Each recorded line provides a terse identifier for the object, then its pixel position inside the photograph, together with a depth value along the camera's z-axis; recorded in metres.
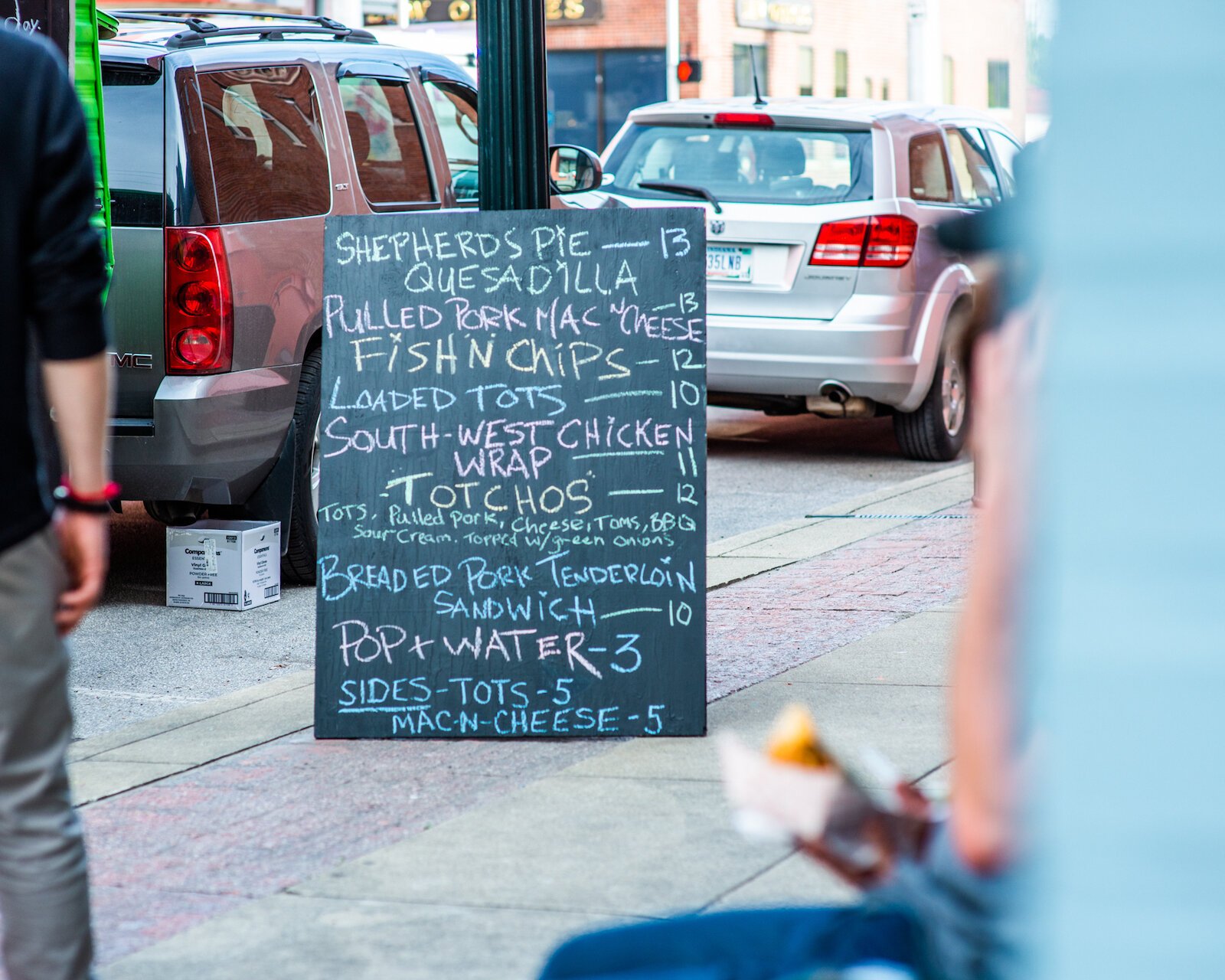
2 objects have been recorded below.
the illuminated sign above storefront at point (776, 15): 34.56
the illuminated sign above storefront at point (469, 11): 31.44
